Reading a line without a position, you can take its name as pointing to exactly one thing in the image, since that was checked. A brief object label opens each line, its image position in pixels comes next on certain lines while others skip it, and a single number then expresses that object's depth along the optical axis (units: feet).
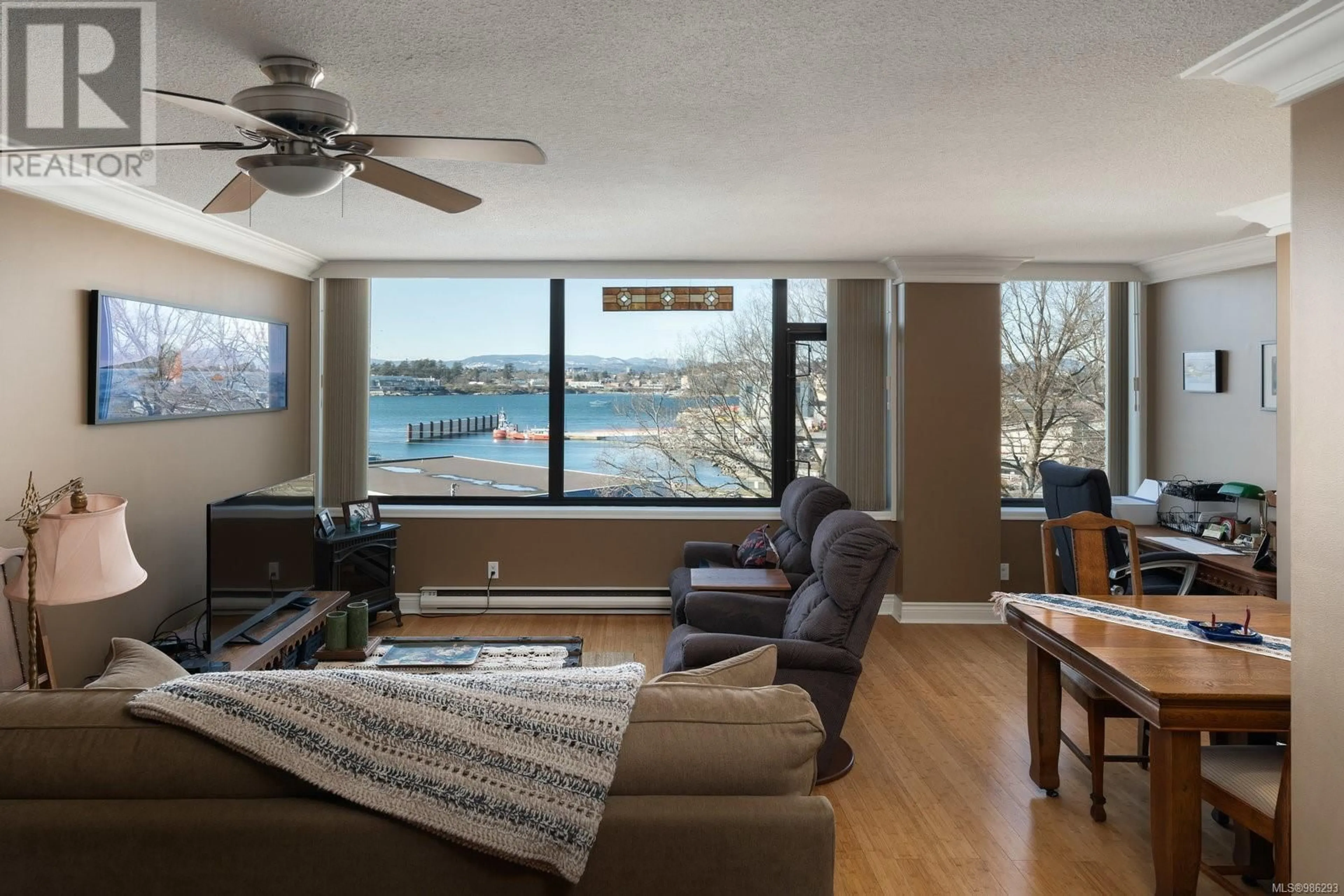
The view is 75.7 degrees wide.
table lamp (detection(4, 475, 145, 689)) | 8.15
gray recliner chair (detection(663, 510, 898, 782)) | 10.69
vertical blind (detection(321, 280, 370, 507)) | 19.79
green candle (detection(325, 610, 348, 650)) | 12.23
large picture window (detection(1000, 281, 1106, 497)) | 20.27
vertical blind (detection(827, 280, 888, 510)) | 19.69
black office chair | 14.46
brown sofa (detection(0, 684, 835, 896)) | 4.67
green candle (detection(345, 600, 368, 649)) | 12.28
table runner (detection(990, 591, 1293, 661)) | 9.07
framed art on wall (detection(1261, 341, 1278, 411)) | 16.48
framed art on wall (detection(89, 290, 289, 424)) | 12.32
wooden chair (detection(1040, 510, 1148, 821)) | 11.00
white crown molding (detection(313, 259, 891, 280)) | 19.29
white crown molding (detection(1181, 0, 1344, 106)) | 6.41
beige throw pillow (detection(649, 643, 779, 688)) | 5.82
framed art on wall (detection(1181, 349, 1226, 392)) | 17.89
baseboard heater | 19.61
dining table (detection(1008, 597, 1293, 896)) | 7.65
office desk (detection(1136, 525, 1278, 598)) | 13.70
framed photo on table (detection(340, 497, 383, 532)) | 18.03
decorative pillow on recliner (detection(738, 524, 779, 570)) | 16.44
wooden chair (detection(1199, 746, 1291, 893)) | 7.11
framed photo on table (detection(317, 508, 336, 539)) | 17.40
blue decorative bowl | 9.24
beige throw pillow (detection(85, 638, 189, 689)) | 5.82
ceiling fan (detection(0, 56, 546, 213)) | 6.99
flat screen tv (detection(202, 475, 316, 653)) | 12.04
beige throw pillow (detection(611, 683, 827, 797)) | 4.91
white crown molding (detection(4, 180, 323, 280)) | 11.56
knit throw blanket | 4.69
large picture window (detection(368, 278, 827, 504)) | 20.47
